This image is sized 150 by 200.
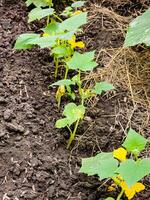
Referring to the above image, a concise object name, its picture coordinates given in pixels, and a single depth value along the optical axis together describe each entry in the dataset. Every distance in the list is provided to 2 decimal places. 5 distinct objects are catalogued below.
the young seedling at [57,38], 2.12
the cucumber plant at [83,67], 2.03
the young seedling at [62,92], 2.18
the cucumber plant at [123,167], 1.57
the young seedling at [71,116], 1.95
